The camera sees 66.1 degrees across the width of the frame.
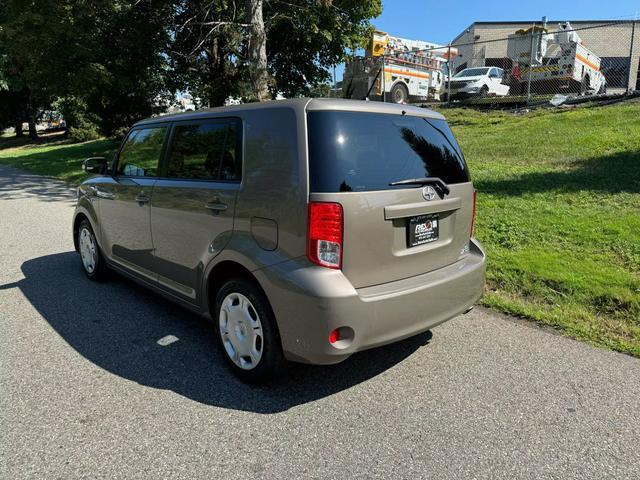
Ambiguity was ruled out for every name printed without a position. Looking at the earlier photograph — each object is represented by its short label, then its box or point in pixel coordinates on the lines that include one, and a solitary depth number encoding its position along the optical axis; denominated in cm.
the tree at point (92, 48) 1409
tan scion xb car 284
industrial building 2970
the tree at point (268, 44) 1398
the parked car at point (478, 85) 1997
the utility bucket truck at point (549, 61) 1920
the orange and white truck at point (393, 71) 1889
